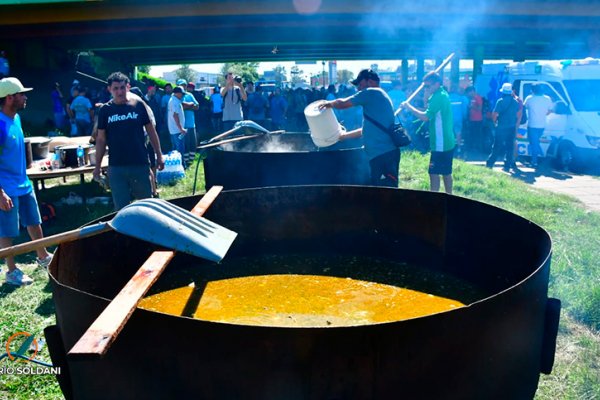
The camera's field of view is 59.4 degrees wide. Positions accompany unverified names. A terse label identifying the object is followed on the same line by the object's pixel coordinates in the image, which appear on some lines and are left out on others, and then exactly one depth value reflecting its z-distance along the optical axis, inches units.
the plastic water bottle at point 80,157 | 293.7
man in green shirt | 273.3
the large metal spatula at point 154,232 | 102.6
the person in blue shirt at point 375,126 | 227.9
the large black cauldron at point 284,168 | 223.1
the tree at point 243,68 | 2872.3
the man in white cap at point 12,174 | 187.2
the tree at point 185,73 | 3183.3
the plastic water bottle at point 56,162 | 286.4
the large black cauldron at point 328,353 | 74.5
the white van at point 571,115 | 442.9
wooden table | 268.9
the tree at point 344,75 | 3524.1
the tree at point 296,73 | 2560.0
